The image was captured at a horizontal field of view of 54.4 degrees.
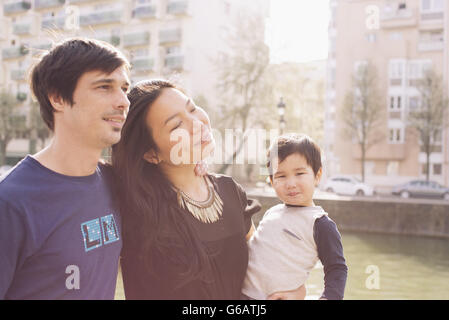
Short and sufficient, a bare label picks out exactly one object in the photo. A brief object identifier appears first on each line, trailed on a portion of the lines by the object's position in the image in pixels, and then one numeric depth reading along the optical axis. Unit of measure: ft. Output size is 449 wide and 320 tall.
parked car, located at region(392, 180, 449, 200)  72.69
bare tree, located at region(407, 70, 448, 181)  85.71
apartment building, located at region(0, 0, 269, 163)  92.32
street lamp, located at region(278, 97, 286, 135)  36.99
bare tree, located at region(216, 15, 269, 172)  70.85
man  4.70
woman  5.85
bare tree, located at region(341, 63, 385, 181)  92.17
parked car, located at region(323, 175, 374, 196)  77.97
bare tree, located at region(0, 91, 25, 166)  100.73
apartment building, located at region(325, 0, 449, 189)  96.17
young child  6.24
